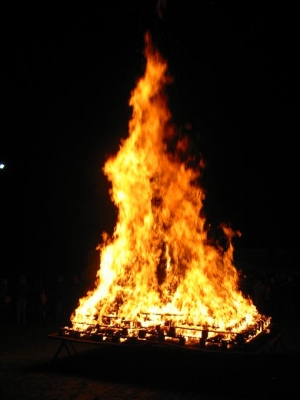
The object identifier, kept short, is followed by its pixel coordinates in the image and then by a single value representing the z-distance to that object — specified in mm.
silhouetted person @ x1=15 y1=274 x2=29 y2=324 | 14289
